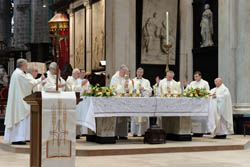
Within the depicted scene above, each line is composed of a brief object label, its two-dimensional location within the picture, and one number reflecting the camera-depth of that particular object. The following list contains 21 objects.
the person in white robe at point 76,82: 13.65
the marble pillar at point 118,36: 16.81
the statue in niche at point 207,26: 17.34
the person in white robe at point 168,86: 12.71
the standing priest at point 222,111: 14.10
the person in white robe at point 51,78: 11.82
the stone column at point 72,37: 25.17
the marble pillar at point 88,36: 22.75
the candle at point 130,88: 12.24
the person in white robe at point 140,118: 12.57
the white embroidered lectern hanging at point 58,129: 6.71
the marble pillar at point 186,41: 18.25
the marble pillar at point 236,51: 16.03
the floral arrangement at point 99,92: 11.55
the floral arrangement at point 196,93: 12.58
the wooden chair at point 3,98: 19.05
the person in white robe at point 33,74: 12.36
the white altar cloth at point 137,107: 11.43
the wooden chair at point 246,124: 14.39
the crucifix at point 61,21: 26.06
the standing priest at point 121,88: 12.32
